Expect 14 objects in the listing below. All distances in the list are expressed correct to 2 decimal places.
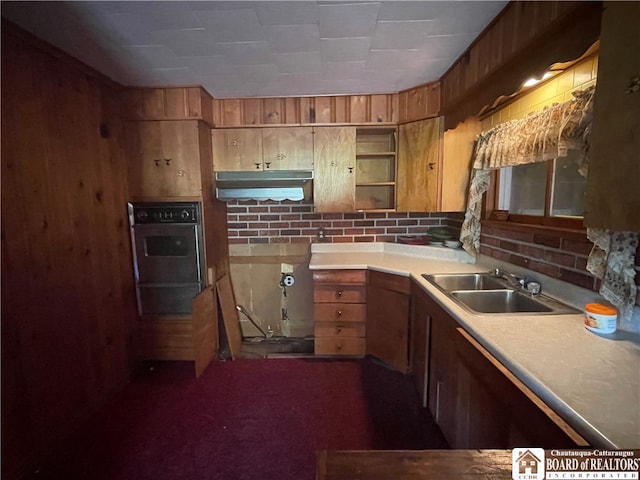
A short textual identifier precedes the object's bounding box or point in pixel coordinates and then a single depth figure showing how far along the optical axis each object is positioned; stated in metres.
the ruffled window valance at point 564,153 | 1.06
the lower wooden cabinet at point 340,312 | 2.36
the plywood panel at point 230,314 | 2.57
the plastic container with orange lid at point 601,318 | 1.08
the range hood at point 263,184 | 2.35
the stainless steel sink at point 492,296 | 1.40
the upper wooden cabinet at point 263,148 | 2.49
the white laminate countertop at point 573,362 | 0.69
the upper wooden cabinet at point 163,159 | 2.29
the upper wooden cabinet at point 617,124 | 0.79
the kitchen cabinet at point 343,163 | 2.49
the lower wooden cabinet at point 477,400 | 0.79
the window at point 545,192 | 1.42
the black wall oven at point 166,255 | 2.32
